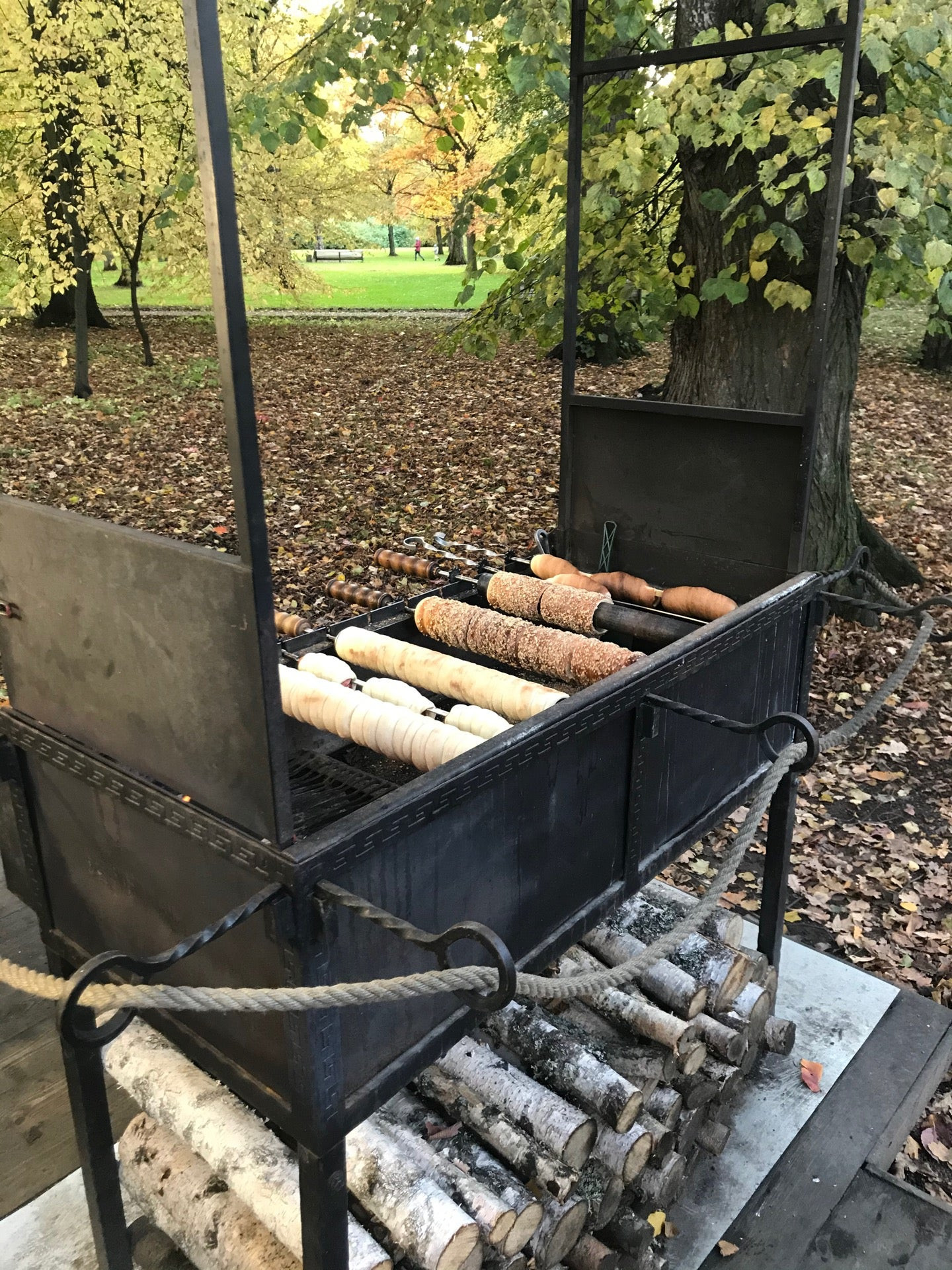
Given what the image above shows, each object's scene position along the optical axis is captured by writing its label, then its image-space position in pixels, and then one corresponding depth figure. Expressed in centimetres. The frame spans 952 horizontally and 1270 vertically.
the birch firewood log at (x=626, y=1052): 279
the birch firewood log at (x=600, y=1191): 253
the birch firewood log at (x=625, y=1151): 257
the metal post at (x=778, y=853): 334
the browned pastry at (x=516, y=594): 347
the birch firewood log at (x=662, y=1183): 270
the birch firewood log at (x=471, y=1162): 232
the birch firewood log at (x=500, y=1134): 245
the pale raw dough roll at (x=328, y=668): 280
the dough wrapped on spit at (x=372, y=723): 235
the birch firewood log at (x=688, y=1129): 282
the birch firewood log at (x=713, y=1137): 296
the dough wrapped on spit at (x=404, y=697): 249
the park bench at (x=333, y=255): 5993
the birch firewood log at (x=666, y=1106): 277
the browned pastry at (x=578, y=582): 366
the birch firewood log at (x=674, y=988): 297
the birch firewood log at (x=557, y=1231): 239
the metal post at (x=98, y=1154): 211
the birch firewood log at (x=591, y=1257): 248
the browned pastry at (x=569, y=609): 338
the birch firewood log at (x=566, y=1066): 260
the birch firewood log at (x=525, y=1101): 250
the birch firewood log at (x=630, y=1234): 258
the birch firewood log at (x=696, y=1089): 288
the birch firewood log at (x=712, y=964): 310
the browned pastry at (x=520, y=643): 296
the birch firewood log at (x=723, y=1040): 298
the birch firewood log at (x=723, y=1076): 294
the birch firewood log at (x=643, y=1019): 284
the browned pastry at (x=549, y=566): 387
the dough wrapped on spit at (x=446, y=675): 266
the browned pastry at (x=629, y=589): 376
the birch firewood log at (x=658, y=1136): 271
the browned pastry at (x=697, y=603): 352
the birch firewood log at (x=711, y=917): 342
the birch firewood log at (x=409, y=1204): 219
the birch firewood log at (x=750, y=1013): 308
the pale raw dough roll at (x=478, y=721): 248
